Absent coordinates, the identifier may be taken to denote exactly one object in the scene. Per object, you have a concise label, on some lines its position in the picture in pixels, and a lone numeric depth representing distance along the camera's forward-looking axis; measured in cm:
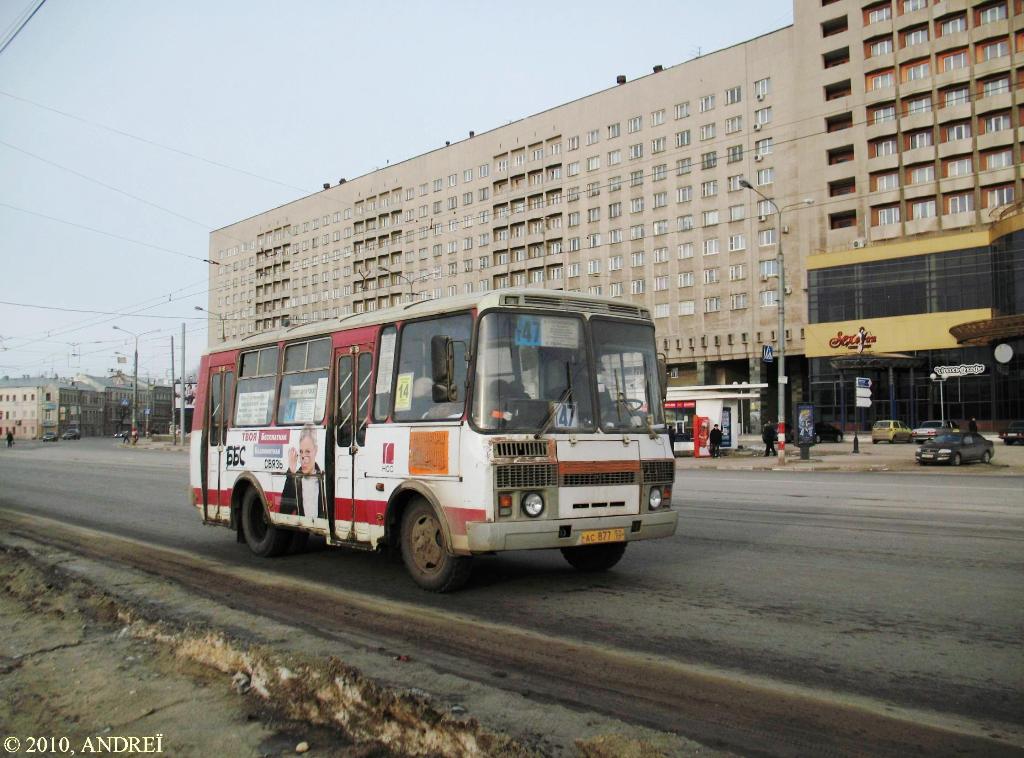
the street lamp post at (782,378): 3078
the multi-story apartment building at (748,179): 5784
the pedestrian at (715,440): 3653
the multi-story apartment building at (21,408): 13862
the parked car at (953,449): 3047
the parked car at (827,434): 5744
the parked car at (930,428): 5123
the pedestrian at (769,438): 3847
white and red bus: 693
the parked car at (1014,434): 4688
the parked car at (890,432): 5328
